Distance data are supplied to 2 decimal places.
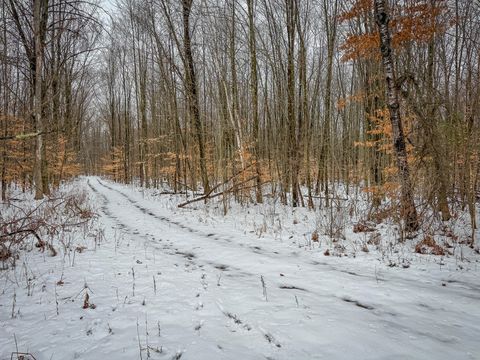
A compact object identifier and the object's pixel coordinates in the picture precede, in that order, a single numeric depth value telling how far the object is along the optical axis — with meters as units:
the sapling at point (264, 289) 3.63
